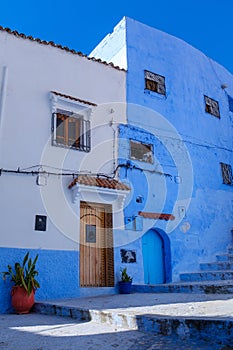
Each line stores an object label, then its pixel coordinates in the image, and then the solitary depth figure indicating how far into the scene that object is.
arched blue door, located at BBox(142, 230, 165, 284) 9.48
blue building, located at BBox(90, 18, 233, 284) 9.75
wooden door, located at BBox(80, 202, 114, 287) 8.56
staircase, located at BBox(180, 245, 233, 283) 8.09
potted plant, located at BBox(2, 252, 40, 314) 6.62
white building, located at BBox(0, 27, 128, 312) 7.67
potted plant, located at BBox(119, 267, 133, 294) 8.20
